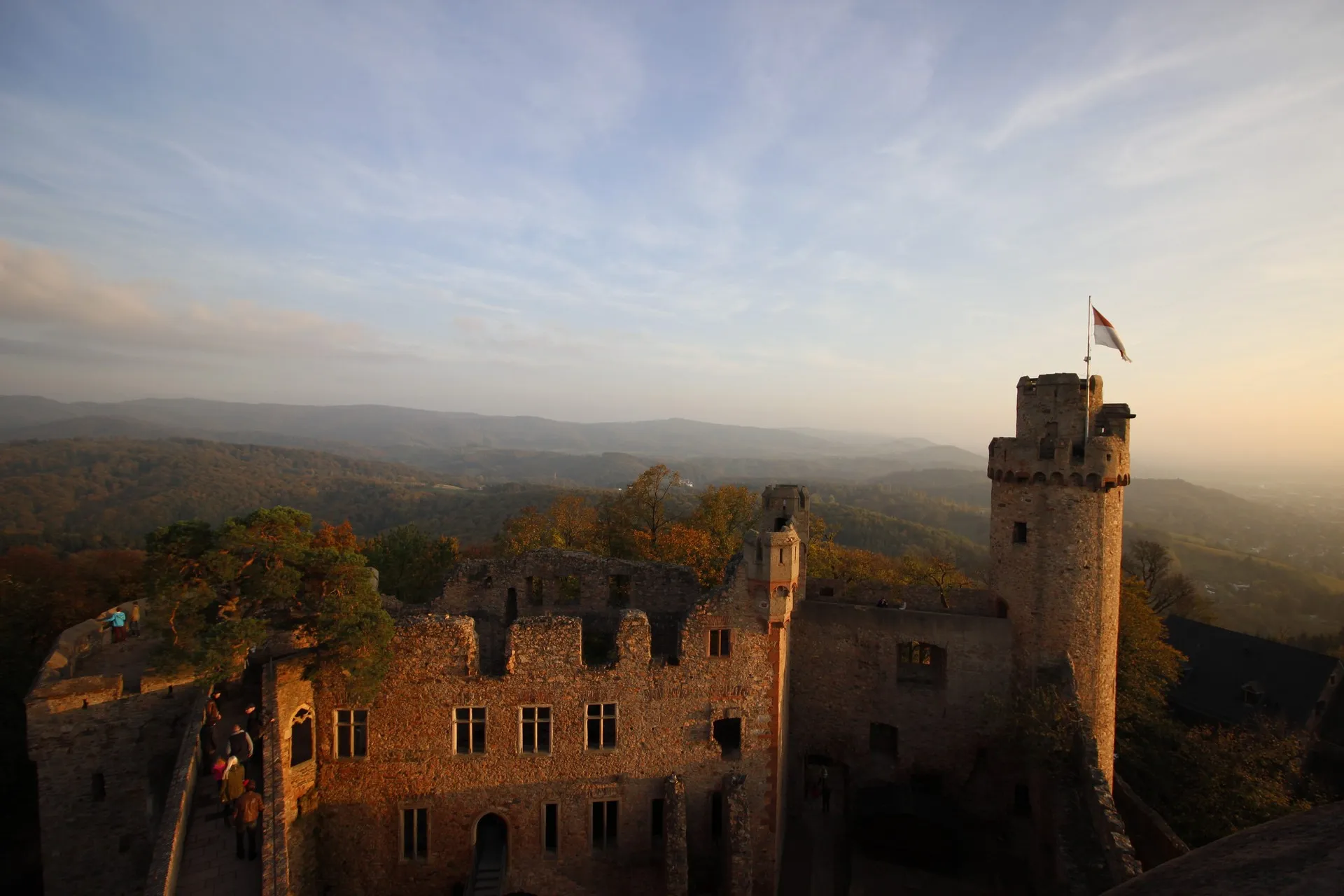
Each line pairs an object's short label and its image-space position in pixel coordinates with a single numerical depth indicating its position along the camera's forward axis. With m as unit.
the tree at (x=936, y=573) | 46.06
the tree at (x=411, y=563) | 40.59
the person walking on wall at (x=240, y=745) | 16.89
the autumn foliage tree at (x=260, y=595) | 15.84
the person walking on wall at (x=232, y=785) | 16.19
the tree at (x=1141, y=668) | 28.69
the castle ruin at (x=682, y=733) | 18.81
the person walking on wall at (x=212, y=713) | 17.92
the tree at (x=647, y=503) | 48.03
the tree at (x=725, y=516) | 45.31
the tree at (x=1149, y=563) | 54.06
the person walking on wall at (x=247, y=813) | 16.03
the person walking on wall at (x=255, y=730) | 17.38
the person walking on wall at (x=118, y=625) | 22.75
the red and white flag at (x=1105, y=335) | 21.76
